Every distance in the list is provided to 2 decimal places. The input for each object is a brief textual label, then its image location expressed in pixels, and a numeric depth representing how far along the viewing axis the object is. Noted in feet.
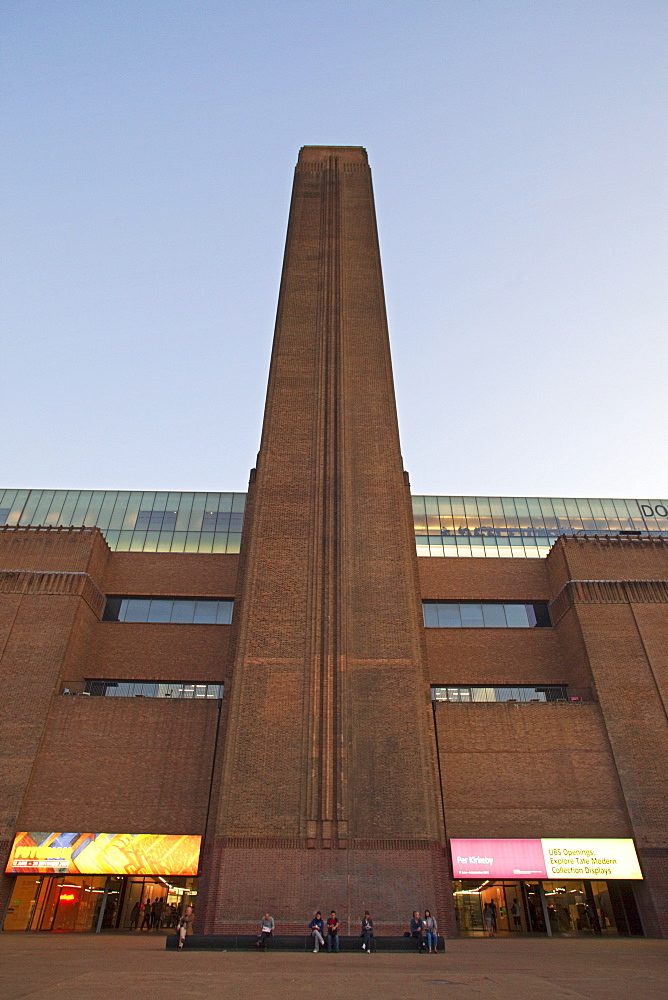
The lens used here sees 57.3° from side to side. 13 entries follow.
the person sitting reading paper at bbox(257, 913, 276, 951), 63.36
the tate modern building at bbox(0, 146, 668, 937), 78.89
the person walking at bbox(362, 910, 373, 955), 63.05
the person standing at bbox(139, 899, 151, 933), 87.30
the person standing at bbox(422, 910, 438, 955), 63.41
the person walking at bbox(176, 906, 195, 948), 60.34
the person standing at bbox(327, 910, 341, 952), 63.07
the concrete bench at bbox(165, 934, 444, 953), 64.39
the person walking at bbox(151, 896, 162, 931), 87.10
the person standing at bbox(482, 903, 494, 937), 84.94
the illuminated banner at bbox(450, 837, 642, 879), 84.12
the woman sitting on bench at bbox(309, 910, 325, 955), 62.75
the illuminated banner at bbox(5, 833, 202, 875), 84.38
